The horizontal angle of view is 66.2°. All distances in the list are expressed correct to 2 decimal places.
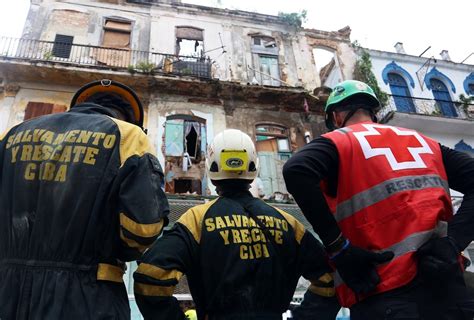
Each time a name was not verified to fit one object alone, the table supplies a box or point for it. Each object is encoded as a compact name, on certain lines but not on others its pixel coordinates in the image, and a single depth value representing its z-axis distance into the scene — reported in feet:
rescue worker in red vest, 5.67
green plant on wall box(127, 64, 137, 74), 41.29
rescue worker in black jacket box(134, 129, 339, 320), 6.70
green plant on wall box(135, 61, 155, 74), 41.92
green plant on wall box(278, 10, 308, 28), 54.46
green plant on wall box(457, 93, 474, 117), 52.11
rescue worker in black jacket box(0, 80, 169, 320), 5.58
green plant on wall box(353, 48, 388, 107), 48.34
